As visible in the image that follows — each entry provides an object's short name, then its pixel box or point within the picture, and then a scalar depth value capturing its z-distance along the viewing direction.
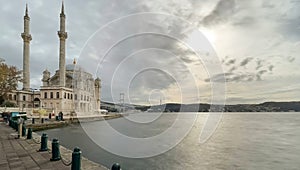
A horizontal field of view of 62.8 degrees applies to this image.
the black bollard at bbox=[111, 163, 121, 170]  5.65
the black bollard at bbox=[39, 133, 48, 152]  12.10
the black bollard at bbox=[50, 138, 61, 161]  9.88
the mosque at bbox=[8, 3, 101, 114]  68.25
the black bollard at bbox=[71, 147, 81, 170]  7.56
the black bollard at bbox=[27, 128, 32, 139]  16.84
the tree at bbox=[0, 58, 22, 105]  48.84
